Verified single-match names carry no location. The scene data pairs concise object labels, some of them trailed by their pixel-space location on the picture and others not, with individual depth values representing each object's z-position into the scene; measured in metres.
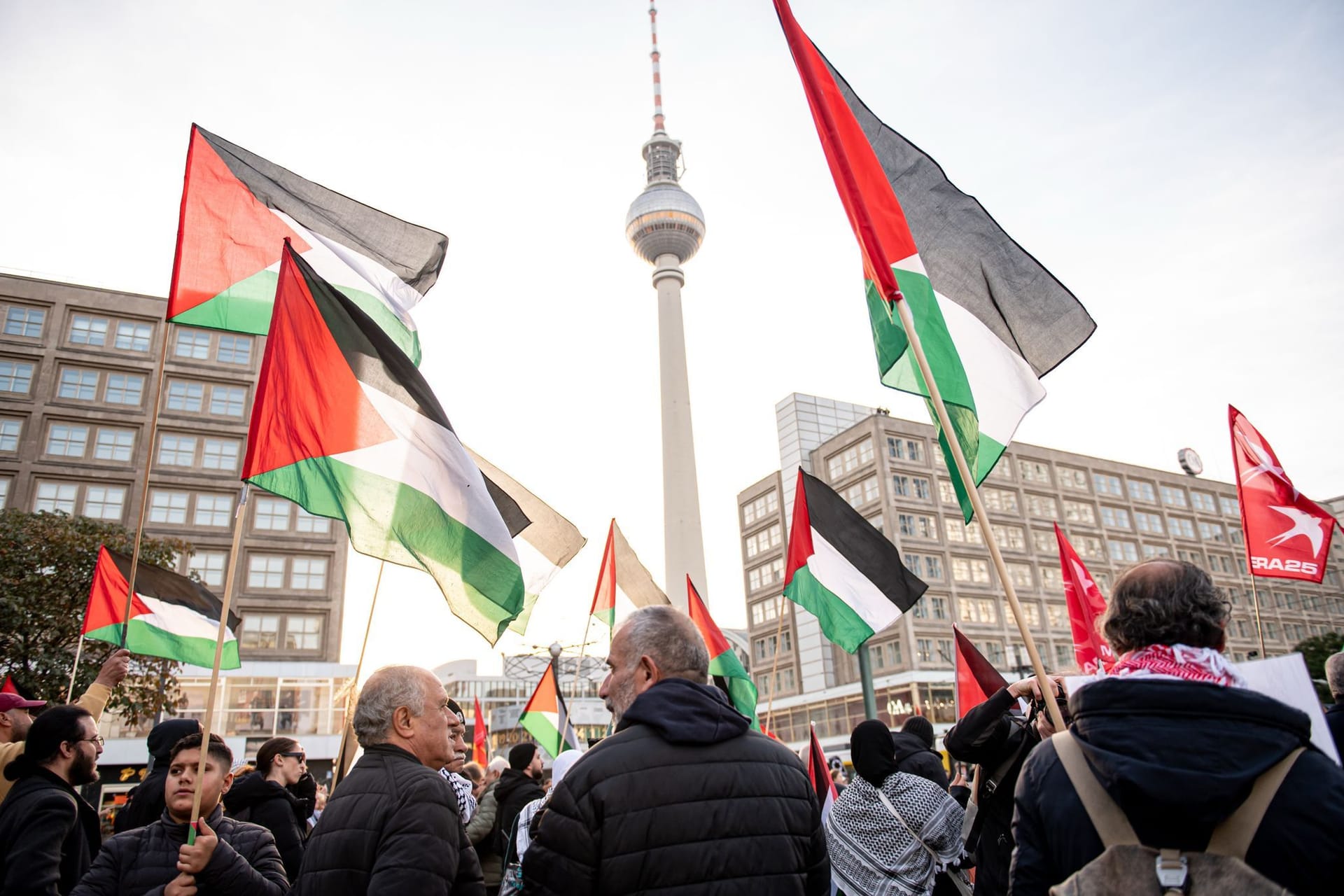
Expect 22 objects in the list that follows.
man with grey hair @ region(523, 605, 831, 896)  2.83
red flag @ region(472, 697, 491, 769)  14.28
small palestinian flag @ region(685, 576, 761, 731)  12.27
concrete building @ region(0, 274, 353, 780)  39.53
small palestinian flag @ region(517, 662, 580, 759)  11.90
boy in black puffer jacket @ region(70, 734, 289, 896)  3.48
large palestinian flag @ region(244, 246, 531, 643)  4.94
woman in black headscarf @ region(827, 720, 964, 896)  4.81
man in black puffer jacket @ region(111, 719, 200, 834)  5.08
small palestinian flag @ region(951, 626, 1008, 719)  7.21
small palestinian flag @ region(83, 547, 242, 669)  10.05
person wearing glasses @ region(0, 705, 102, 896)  4.07
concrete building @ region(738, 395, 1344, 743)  63.47
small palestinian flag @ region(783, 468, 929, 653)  9.61
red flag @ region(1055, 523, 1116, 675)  10.88
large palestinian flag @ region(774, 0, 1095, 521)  4.93
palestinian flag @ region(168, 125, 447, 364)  6.27
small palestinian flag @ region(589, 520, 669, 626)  13.05
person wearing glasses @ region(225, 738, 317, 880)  5.41
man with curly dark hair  2.10
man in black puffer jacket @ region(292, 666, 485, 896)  3.21
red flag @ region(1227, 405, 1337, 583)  10.09
